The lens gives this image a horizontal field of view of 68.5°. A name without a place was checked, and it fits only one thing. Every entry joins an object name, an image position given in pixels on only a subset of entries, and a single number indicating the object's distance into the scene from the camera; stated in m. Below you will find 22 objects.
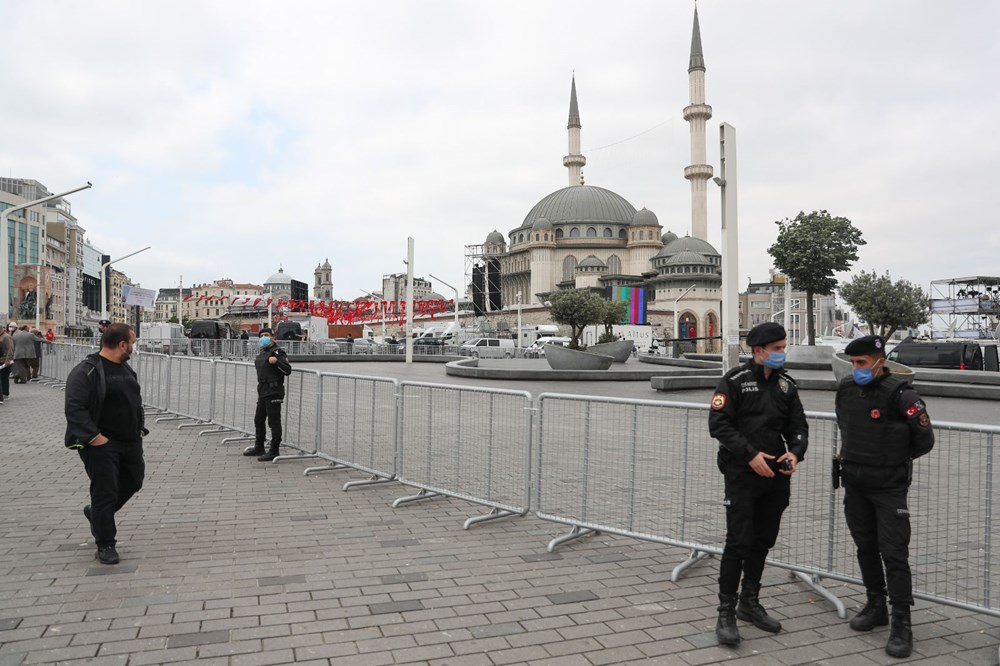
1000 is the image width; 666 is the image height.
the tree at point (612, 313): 44.03
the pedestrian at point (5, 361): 15.02
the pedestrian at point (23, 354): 19.11
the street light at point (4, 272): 21.98
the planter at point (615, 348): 34.56
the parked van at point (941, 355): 25.14
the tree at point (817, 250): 30.33
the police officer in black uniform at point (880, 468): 3.88
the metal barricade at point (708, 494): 4.30
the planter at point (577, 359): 24.31
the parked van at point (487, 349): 43.53
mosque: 90.00
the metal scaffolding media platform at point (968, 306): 65.25
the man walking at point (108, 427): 5.09
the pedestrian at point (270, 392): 9.14
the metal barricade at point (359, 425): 7.83
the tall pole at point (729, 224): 17.03
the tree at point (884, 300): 47.62
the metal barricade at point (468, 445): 6.43
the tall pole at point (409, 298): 33.16
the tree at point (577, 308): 48.97
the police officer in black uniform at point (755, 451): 4.05
